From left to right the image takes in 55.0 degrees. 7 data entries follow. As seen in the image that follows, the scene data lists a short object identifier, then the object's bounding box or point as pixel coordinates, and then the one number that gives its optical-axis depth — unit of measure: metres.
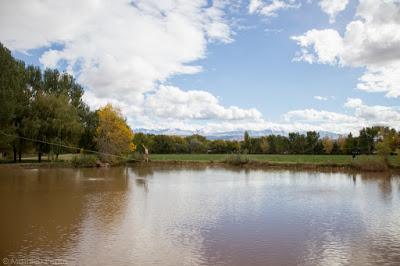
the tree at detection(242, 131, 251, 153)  87.25
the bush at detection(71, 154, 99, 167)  46.47
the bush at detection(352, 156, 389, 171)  38.78
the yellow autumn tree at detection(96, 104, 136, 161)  48.81
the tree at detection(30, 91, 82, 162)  46.94
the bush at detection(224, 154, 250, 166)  50.34
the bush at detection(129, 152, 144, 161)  52.04
